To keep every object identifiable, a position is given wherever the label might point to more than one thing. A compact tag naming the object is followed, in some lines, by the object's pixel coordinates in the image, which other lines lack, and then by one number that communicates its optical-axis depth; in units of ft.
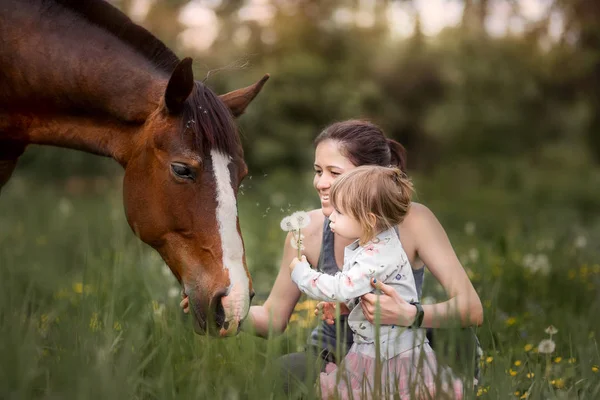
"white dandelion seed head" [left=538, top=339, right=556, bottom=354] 9.21
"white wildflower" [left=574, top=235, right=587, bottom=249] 16.21
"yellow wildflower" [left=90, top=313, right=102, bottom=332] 8.82
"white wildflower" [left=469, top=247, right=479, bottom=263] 15.05
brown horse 8.44
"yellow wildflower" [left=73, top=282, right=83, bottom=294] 13.71
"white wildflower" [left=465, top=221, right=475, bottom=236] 16.09
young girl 7.80
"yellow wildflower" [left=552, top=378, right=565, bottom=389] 8.84
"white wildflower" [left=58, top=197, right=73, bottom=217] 22.41
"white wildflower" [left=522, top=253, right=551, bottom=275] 14.75
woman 8.08
